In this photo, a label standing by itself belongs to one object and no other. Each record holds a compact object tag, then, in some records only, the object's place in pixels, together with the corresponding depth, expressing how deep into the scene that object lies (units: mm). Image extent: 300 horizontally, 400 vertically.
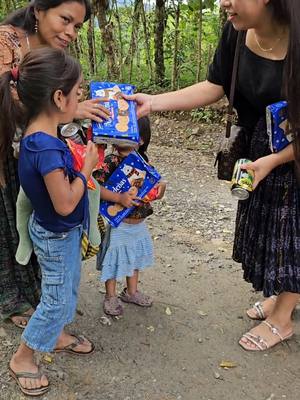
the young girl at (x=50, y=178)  1880
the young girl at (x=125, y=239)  2498
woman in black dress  2062
